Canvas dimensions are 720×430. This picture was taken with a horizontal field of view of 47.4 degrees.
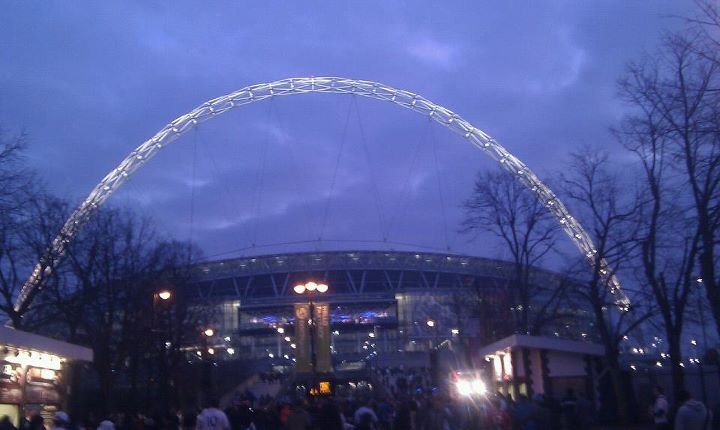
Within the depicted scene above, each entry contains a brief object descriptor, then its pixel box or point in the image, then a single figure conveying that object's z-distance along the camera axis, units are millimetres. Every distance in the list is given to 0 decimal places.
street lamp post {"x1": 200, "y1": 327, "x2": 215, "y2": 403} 38703
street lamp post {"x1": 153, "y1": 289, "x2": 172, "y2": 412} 32656
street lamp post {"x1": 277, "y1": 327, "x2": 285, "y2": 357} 128988
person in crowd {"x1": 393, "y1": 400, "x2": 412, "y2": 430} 24250
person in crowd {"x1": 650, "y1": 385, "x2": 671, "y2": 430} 19312
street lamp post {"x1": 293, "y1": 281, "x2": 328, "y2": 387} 33269
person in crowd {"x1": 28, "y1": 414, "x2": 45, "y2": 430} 15984
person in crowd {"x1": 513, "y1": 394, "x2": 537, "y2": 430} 16047
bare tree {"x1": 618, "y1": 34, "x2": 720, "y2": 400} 18281
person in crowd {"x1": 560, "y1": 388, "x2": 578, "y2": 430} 20078
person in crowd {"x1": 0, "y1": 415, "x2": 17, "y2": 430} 16297
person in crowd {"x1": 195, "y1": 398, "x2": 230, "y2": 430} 15844
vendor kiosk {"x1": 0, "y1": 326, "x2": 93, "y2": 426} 21125
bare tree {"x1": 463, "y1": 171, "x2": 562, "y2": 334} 42000
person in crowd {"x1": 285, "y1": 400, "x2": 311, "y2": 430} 20328
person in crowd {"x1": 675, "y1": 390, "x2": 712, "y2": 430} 12453
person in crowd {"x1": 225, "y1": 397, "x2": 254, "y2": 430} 25625
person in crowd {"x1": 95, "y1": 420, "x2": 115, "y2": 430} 19250
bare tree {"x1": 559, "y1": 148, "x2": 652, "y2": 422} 31453
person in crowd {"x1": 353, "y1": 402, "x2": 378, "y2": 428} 20781
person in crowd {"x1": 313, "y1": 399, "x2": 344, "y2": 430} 19094
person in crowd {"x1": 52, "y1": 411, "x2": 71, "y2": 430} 15064
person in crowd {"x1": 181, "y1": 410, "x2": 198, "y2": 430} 17172
